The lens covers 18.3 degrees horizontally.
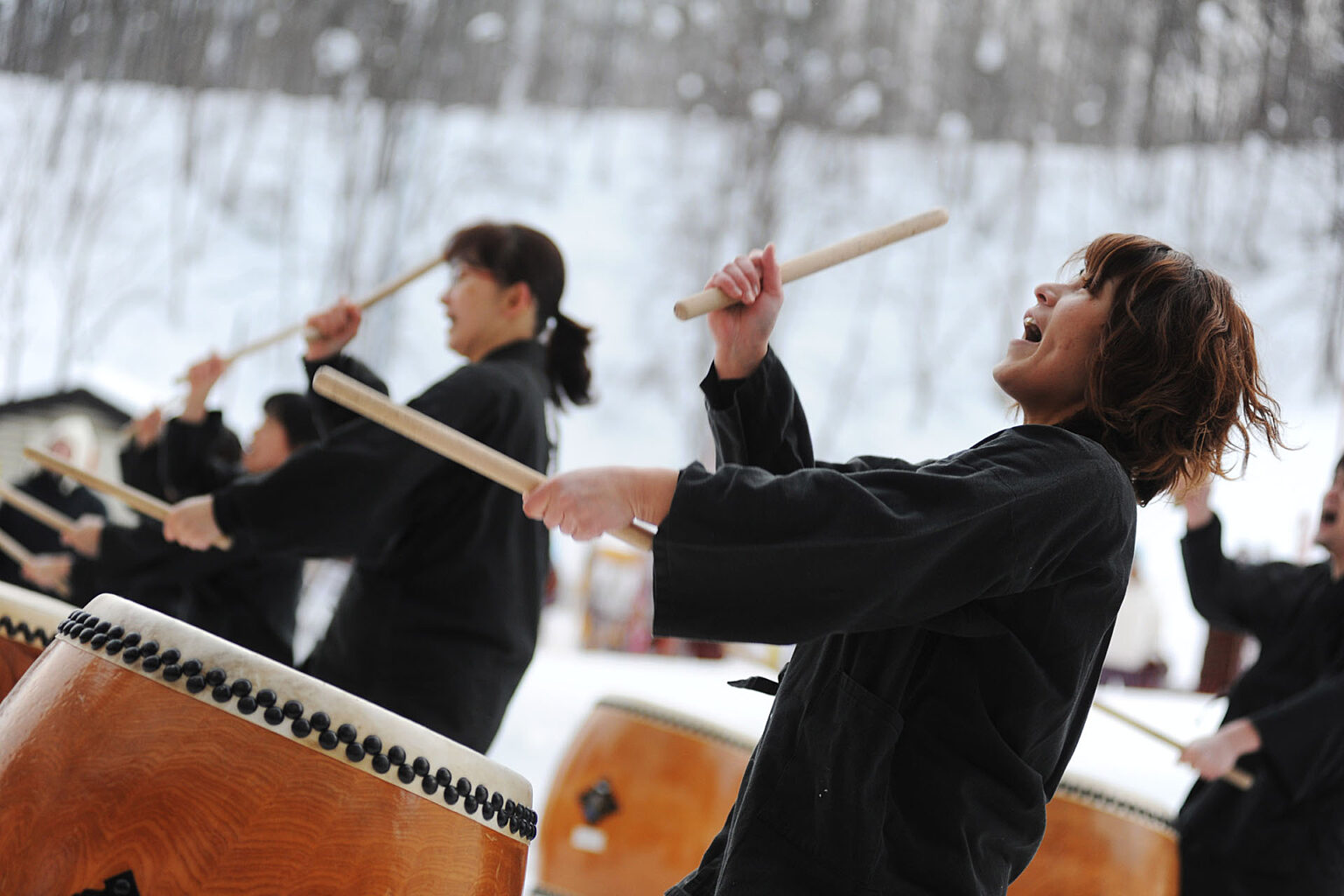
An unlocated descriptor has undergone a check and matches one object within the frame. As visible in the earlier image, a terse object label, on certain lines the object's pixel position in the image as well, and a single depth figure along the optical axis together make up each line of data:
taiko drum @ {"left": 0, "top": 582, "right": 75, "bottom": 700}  4.64
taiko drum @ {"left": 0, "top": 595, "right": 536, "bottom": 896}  3.96
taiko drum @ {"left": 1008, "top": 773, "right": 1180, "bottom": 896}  5.14
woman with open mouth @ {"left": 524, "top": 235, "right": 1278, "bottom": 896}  3.86
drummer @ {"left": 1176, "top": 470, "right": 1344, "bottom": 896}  5.60
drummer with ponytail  4.86
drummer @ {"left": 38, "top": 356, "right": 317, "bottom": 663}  6.65
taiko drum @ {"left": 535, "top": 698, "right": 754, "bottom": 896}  6.21
